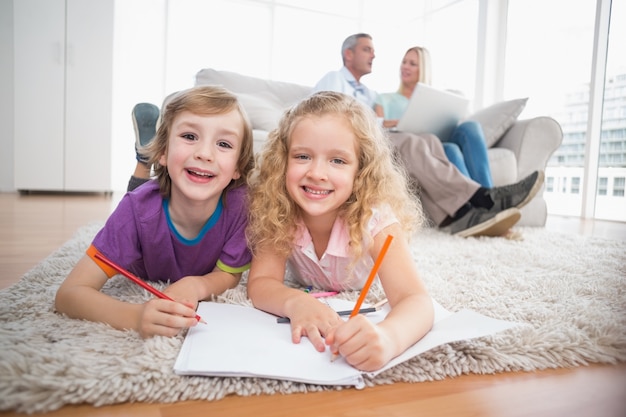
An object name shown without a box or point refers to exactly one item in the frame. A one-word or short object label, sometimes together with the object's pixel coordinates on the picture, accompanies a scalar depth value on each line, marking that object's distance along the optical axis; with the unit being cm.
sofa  212
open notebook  51
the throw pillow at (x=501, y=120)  233
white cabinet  350
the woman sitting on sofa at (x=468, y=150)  198
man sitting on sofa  172
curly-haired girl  75
